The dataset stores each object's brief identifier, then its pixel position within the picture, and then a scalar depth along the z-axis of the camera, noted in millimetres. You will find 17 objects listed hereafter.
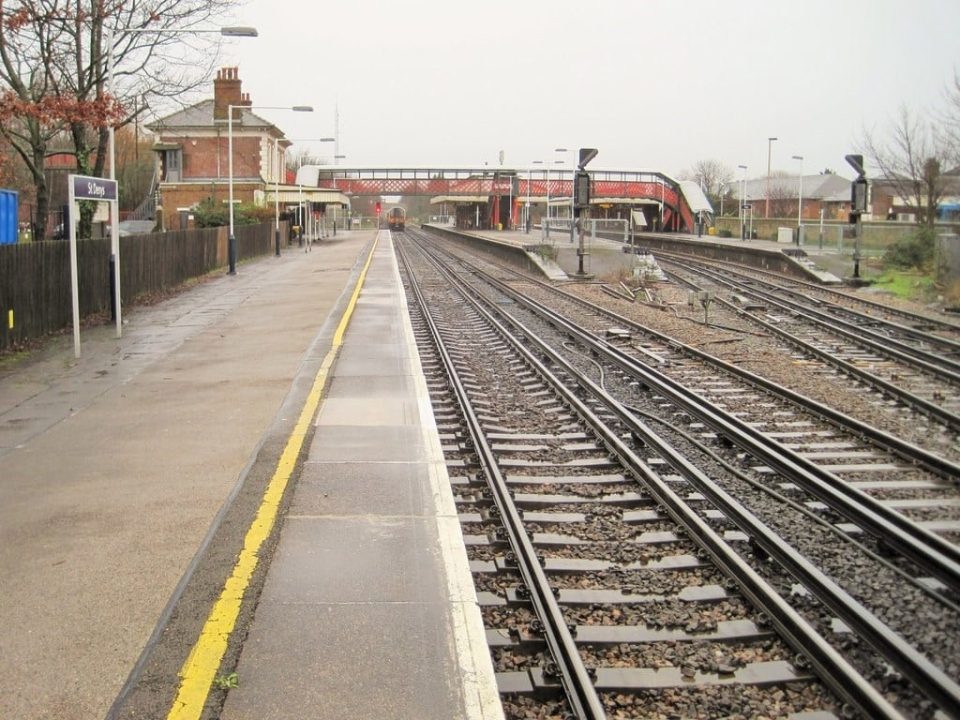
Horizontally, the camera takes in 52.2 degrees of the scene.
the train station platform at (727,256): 32688
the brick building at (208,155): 64500
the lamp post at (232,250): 35844
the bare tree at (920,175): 36719
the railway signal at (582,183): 29109
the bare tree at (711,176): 120000
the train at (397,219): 118206
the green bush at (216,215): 46969
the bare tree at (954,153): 34378
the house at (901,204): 38000
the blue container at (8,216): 17688
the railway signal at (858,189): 27359
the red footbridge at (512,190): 77312
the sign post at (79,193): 15062
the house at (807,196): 95250
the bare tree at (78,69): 21250
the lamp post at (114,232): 16984
